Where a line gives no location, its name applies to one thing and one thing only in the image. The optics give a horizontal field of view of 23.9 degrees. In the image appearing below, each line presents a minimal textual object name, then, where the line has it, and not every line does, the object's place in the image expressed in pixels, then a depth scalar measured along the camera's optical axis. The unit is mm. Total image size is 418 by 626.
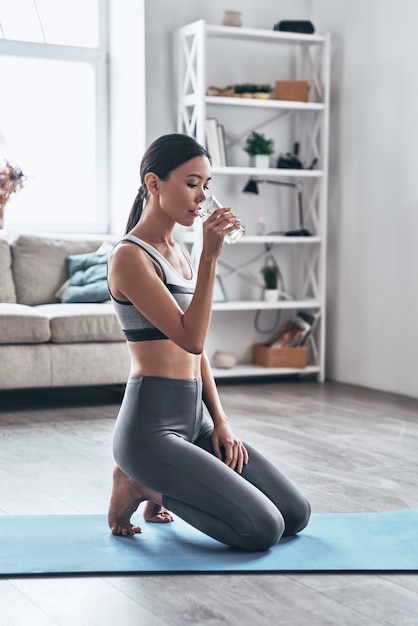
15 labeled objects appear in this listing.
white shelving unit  5539
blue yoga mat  2316
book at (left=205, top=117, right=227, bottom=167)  5578
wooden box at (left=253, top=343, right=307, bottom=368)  5820
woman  2383
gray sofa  4766
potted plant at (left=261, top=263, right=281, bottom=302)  5863
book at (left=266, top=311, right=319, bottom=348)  5875
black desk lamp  5848
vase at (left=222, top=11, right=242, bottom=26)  5703
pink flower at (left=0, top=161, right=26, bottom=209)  5543
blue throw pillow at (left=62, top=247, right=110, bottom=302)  5164
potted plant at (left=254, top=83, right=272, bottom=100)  5691
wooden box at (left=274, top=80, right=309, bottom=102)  5809
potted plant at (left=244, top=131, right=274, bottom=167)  5715
